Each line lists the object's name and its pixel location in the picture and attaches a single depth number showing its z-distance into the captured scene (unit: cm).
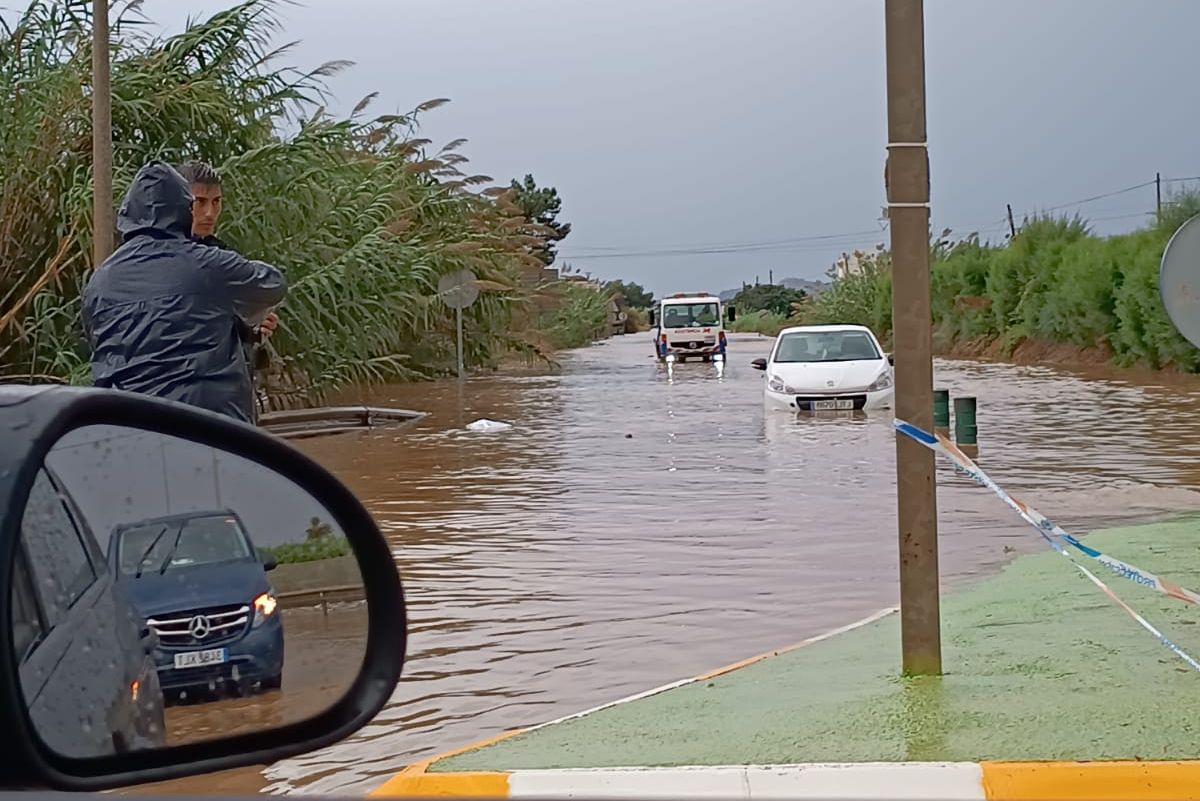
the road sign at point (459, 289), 2961
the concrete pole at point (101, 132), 1520
